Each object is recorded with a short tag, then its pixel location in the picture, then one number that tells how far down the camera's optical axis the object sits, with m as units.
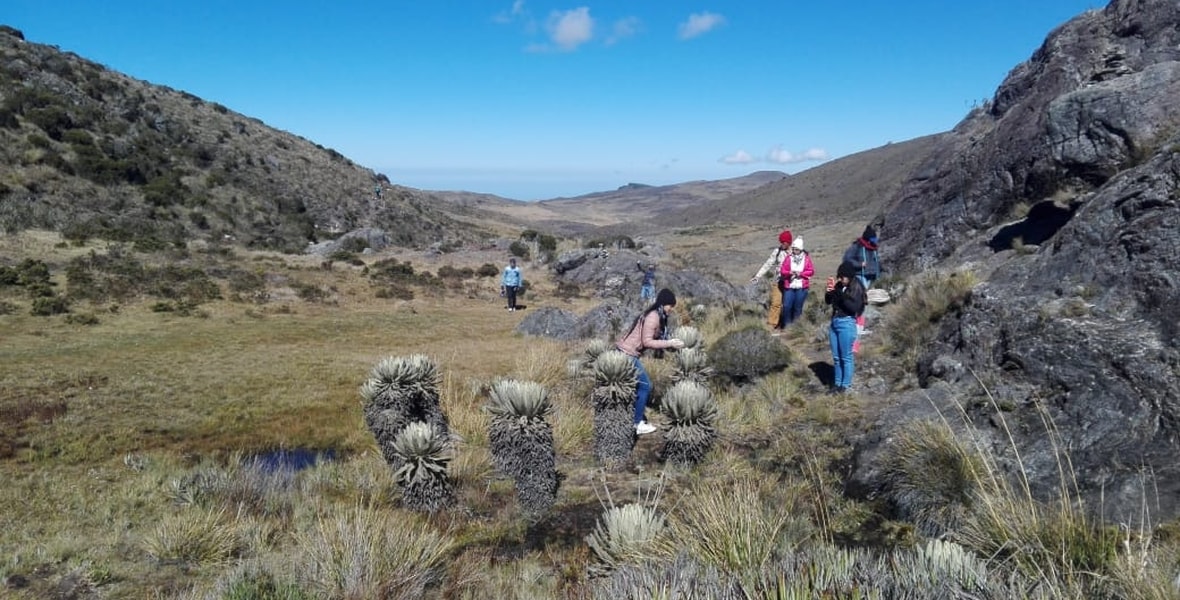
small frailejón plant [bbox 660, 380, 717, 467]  6.45
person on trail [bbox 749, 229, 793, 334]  10.54
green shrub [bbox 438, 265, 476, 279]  25.56
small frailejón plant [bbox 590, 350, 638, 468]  6.70
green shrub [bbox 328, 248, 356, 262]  27.36
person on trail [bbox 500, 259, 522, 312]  18.81
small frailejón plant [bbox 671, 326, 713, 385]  8.20
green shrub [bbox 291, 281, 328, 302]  18.94
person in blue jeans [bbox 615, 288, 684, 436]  6.76
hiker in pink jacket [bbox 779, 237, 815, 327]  10.23
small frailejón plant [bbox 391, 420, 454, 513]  5.61
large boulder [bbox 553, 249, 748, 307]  19.84
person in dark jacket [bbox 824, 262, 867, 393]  7.29
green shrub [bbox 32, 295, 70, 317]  13.73
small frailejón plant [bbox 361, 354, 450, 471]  6.83
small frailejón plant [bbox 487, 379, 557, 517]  5.87
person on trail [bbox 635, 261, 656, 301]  15.99
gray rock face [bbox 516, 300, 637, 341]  13.84
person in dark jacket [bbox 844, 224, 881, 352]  9.80
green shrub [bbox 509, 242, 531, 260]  32.62
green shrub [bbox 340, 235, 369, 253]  31.87
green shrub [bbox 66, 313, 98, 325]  13.44
